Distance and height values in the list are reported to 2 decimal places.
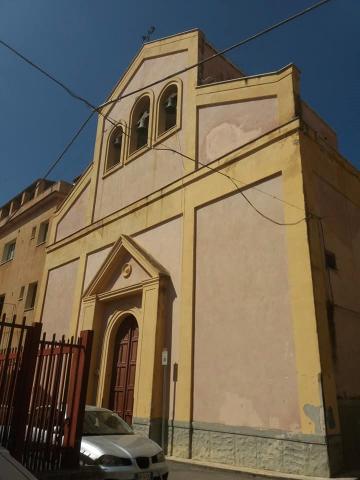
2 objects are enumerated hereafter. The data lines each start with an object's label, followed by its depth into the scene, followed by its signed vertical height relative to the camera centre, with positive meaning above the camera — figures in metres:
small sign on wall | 10.68 +1.21
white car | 6.35 -0.63
